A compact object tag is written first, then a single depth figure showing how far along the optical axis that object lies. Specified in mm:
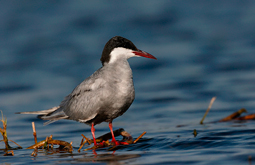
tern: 12180
